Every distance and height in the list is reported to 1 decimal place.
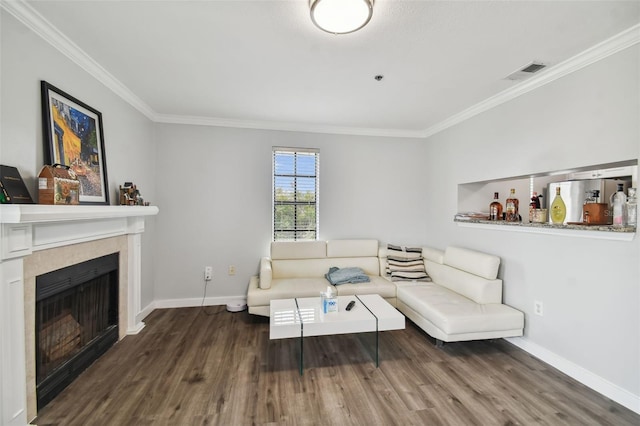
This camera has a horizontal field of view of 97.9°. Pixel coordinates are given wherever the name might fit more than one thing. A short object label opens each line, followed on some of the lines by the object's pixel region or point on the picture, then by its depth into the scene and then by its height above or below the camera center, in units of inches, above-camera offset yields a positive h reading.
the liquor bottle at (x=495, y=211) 122.3 +0.0
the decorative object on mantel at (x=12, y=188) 57.9 +4.0
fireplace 57.9 -15.6
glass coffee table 87.7 -36.7
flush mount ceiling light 58.6 +42.9
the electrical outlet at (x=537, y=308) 96.3 -33.5
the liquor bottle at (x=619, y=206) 76.1 +1.7
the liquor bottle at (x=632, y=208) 72.4 +1.2
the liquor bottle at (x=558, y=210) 92.3 +0.6
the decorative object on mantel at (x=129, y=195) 105.2 +4.7
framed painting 72.4 +19.8
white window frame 153.2 +7.5
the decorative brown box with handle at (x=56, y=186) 66.9 +5.2
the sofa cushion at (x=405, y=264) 138.0 -27.8
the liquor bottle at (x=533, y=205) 103.7 +2.4
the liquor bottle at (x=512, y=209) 114.3 +0.9
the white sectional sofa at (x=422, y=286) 97.9 -34.7
